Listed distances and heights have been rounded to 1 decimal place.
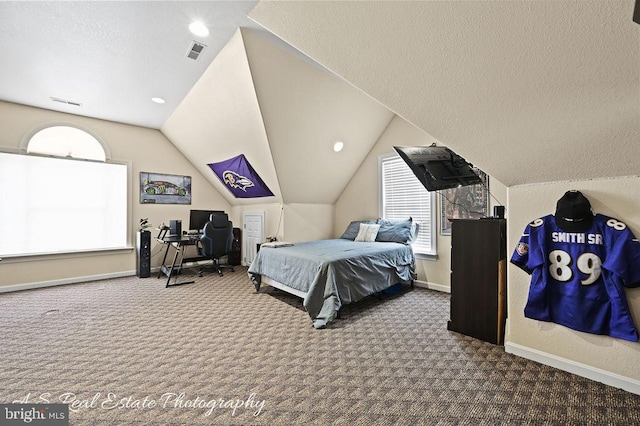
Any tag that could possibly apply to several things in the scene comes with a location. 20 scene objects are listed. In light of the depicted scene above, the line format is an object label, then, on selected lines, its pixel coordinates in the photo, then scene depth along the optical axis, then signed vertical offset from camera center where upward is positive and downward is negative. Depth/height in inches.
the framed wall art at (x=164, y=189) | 198.1 +19.4
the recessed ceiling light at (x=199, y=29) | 94.7 +69.2
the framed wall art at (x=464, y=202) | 132.7 +6.6
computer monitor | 208.4 -4.9
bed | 107.0 -25.3
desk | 170.6 -27.4
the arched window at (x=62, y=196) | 155.9 +10.6
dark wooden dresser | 87.4 -22.8
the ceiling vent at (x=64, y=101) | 149.2 +65.2
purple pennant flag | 182.5 +27.0
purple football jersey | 62.6 -15.1
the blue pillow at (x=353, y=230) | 178.1 -11.3
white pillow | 165.9 -12.1
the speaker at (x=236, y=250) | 227.0 -32.4
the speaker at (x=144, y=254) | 184.1 -29.5
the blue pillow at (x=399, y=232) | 155.6 -10.8
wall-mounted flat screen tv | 111.6 +20.8
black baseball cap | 67.0 +0.8
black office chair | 181.6 -17.5
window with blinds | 156.6 +9.1
